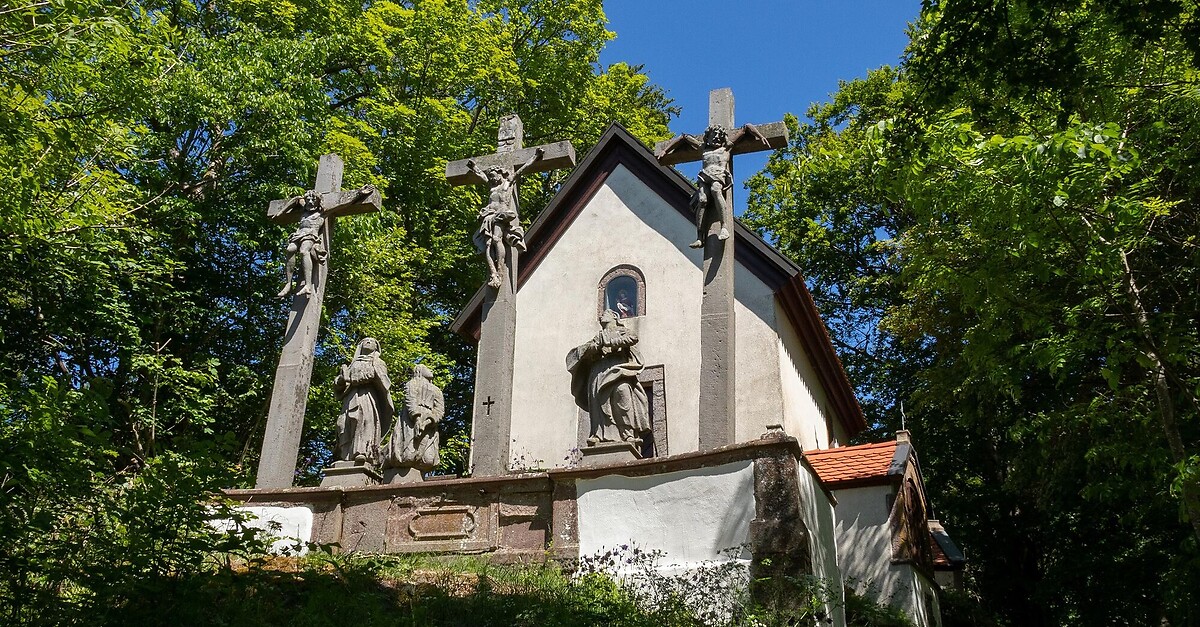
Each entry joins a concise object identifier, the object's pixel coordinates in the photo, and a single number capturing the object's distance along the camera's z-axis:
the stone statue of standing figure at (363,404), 10.22
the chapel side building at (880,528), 13.16
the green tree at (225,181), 11.51
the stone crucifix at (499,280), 10.07
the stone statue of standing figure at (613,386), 9.03
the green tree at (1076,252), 7.35
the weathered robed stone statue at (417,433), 9.89
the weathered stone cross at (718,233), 9.52
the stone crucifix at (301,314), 10.75
